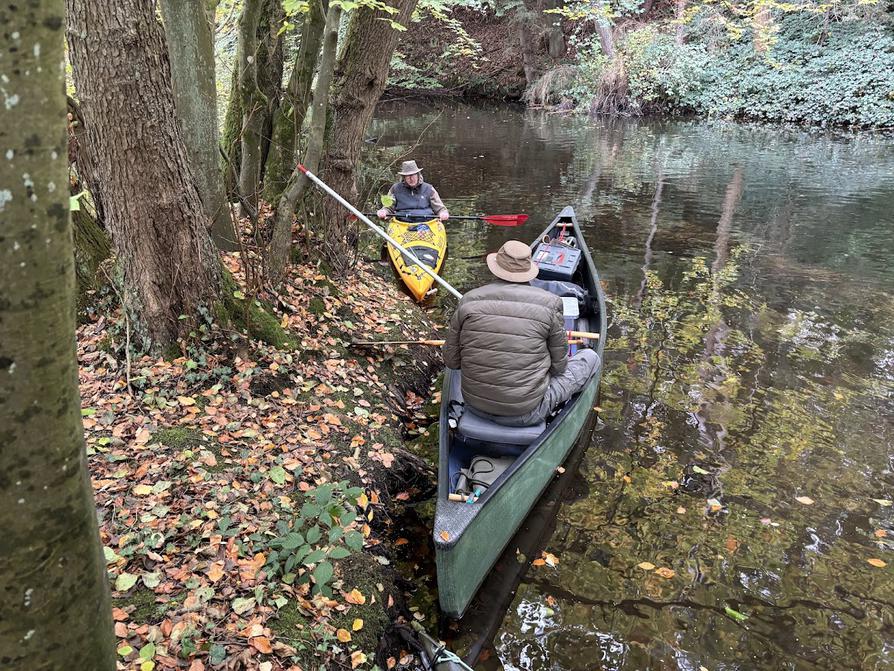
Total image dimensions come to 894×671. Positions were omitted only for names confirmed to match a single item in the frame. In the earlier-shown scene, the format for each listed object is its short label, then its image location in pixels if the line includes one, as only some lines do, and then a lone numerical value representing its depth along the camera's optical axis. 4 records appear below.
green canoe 3.75
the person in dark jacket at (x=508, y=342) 4.42
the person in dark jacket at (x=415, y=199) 9.77
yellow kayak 8.74
